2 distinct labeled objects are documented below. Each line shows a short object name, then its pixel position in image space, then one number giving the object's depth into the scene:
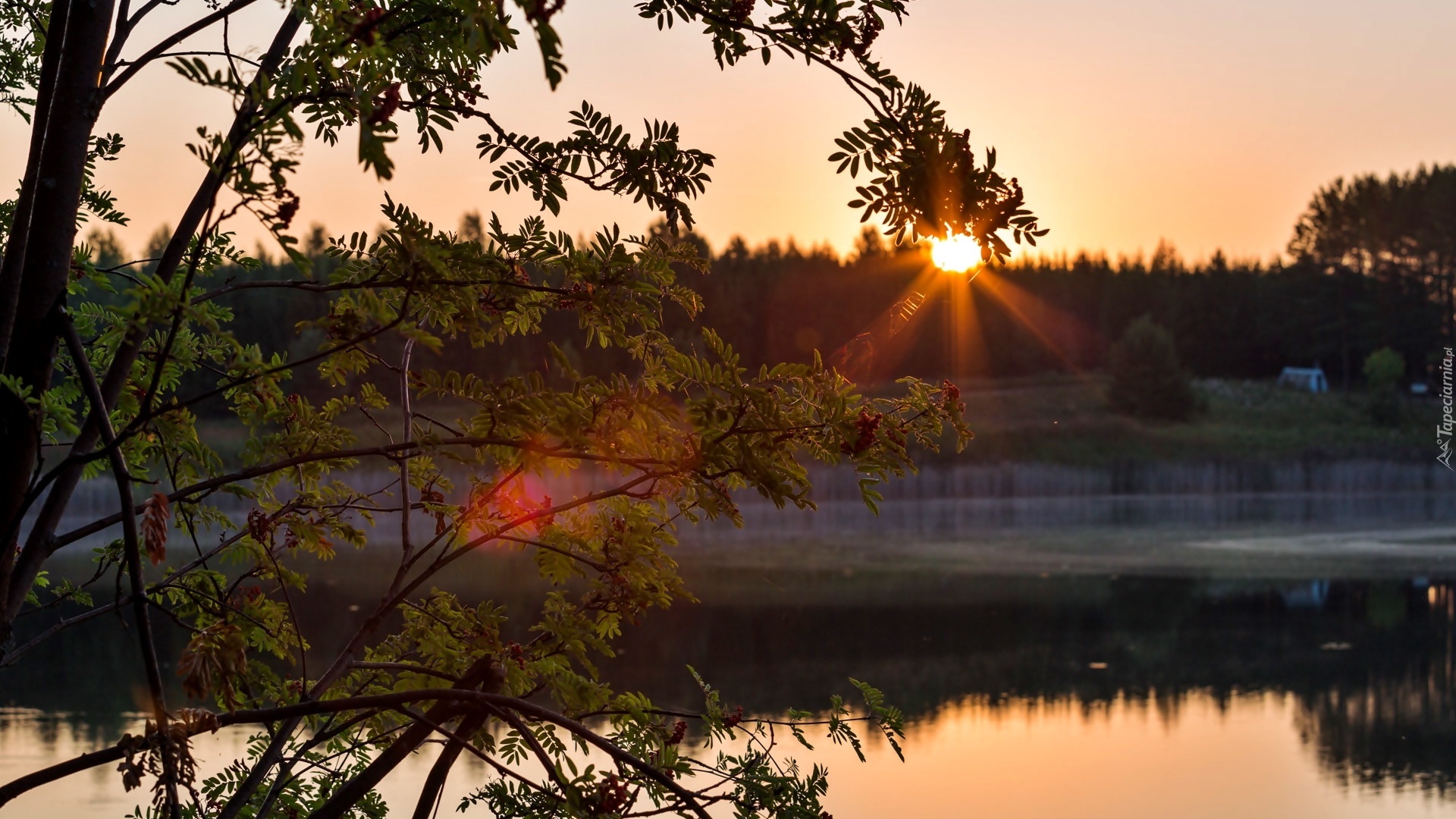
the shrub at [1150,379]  39.19
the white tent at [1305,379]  45.22
